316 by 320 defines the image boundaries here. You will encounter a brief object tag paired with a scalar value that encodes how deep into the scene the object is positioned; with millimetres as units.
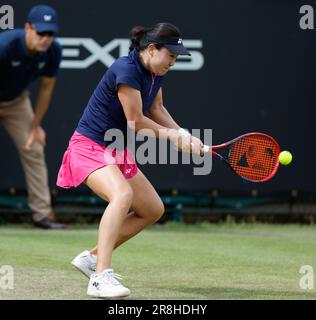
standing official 17516
